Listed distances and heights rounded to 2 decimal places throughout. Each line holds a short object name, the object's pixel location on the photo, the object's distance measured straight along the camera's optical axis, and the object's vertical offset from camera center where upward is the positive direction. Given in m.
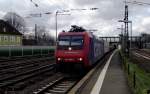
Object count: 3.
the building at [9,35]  34.97 +2.09
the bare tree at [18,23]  51.38 +7.12
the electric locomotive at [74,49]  9.12 -0.32
